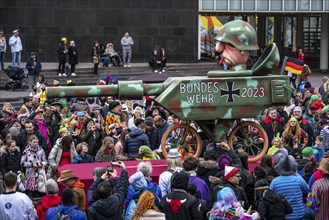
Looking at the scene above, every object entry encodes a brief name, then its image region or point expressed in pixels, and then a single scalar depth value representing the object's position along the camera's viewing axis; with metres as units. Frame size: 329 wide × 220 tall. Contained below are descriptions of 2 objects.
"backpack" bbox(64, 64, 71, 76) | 33.28
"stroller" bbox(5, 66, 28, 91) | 30.27
